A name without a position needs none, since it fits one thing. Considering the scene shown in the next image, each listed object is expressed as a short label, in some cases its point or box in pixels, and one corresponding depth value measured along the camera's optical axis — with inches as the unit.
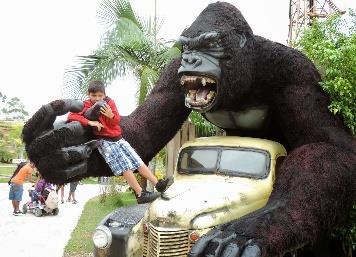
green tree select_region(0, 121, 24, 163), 1933.1
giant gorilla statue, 141.4
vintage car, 152.7
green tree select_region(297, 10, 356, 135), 183.9
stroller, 478.0
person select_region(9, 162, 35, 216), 467.8
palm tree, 378.0
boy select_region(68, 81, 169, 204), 177.0
